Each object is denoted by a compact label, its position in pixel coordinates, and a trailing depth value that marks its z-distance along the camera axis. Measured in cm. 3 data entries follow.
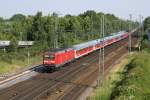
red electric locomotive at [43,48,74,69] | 5678
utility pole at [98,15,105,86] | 4809
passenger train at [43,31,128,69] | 5697
